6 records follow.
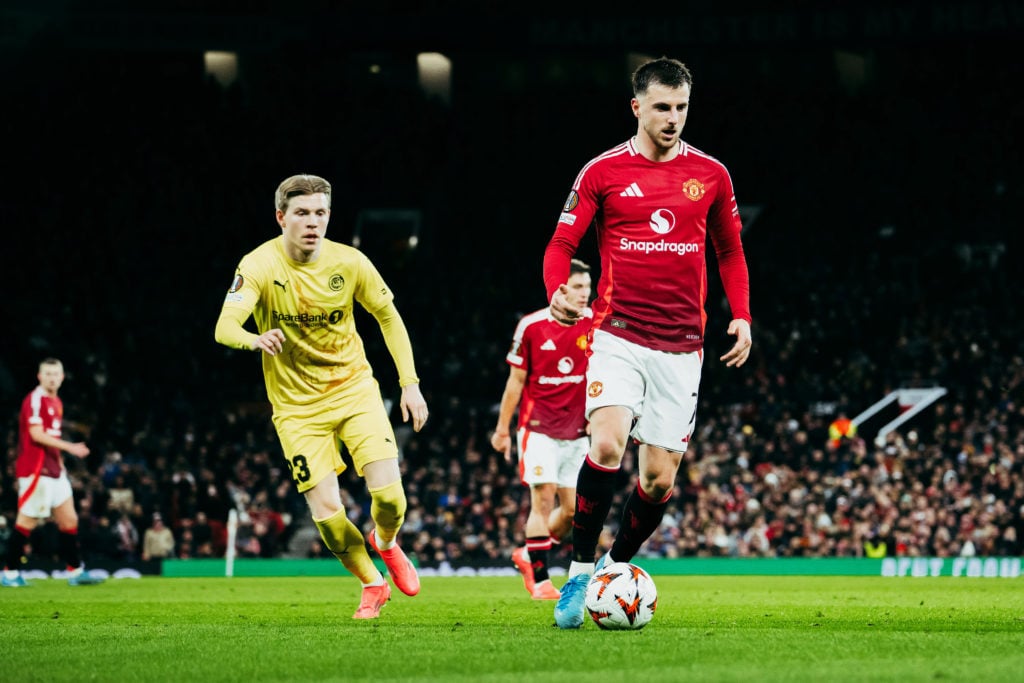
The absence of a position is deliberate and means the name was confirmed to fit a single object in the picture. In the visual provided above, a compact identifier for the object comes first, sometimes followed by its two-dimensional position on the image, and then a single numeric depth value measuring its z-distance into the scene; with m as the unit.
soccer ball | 14.46
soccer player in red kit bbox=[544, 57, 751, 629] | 15.04
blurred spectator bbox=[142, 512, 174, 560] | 45.75
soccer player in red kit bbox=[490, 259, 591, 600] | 24.72
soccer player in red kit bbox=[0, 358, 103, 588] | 30.34
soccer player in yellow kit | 17.41
